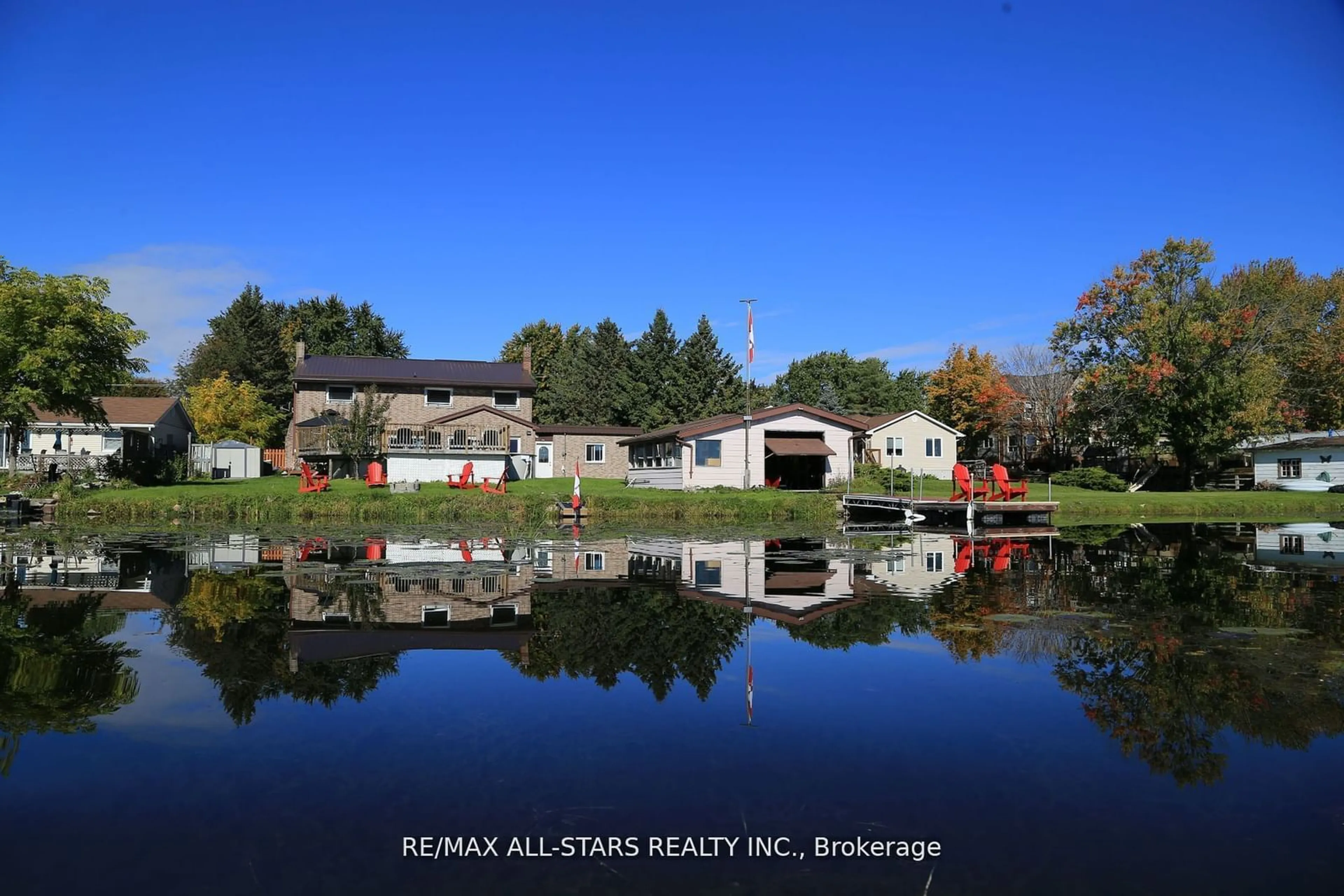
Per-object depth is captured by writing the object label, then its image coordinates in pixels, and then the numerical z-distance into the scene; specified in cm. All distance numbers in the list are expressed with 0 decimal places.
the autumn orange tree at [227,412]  6475
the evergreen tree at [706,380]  6825
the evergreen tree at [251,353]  7344
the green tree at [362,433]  4303
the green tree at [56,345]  3491
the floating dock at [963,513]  3397
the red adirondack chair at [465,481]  4000
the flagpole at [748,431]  4128
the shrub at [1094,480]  4956
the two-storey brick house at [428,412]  4412
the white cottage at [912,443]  5319
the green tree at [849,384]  8388
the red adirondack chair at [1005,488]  3597
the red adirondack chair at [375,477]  4012
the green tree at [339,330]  7756
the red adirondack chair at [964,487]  3428
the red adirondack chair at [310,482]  3612
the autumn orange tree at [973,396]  6016
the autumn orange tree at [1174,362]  4616
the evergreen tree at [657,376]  6844
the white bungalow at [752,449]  4291
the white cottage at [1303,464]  4903
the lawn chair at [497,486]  3734
